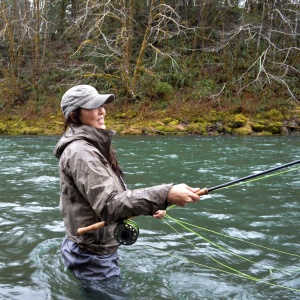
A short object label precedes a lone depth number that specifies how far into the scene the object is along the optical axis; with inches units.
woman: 104.3
